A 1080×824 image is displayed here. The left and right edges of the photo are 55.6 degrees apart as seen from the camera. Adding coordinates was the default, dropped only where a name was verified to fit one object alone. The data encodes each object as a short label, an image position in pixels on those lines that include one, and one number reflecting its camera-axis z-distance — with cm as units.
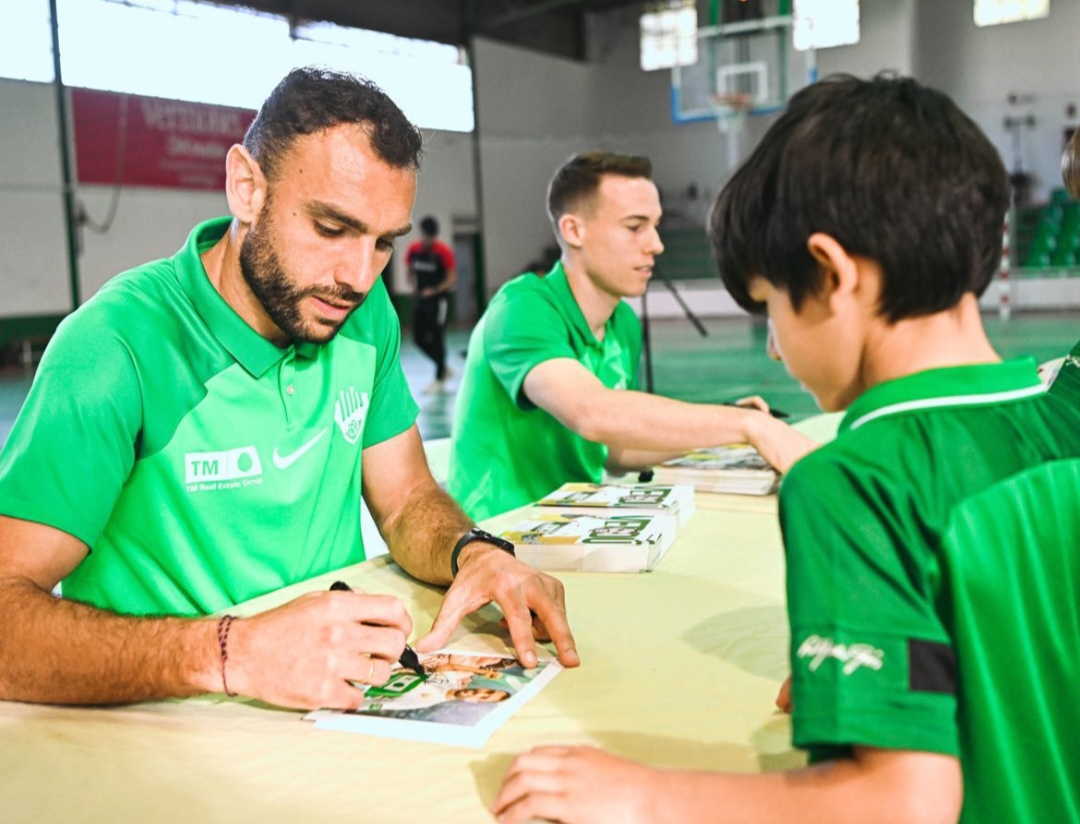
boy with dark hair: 67
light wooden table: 88
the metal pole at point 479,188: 1802
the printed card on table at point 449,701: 101
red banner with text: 1271
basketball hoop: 1511
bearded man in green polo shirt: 107
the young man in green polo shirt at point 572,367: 222
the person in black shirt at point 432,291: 950
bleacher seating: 1530
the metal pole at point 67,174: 1220
